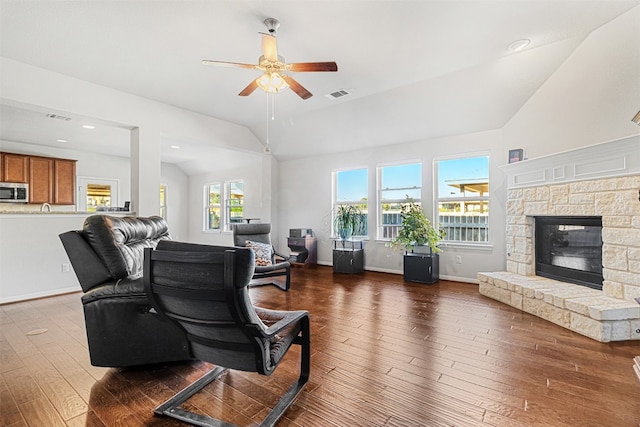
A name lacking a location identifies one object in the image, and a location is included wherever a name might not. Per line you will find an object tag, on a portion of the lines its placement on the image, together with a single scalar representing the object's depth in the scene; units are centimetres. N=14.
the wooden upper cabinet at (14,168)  587
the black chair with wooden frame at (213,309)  133
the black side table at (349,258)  578
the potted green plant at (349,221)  604
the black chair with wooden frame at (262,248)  434
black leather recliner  201
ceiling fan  255
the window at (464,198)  497
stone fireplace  277
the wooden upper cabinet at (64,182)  646
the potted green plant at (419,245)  491
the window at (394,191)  563
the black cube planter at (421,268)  488
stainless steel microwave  579
